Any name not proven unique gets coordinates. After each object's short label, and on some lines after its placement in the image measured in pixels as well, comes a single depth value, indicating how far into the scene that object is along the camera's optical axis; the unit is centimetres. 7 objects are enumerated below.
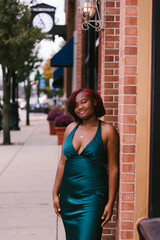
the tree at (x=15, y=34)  1254
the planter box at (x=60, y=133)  1338
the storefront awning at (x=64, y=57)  1404
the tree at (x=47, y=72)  5292
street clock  1459
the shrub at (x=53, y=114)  1705
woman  320
